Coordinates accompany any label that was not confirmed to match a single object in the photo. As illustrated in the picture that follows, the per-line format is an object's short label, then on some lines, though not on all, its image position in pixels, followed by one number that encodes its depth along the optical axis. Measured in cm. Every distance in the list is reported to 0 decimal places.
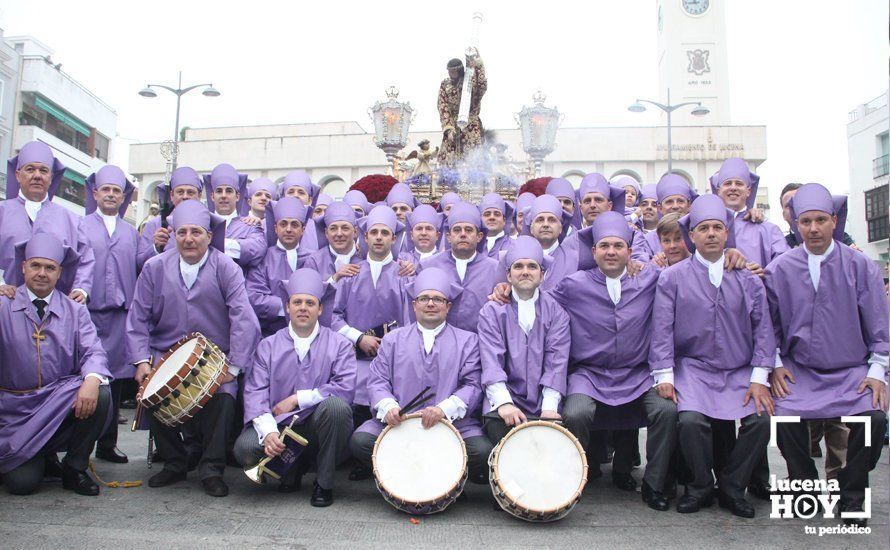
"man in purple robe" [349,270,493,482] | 465
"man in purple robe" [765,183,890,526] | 433
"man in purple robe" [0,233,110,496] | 469
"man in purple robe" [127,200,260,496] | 502
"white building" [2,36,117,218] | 2991
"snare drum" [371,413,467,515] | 417
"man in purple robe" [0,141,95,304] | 550
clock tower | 5228
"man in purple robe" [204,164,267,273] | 611
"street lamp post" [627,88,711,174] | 1996
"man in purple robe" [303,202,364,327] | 641
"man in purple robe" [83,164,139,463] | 587
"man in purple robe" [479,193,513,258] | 690
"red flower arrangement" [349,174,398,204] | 1321
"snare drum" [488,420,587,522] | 411
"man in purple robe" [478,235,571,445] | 481
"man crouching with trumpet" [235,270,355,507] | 463
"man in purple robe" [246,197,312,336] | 600
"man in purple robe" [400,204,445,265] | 671
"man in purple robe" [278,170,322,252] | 757
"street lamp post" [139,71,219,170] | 1839
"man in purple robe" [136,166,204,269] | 604
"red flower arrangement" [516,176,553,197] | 1265
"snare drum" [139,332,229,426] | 454
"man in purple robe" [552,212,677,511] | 491
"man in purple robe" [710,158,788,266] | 573
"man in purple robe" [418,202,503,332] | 595
